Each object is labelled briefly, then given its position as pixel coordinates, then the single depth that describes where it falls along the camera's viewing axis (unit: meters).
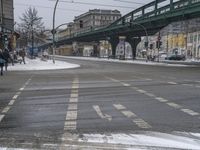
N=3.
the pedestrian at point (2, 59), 15.68
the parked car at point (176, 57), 51.03
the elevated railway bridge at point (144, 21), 31.25
